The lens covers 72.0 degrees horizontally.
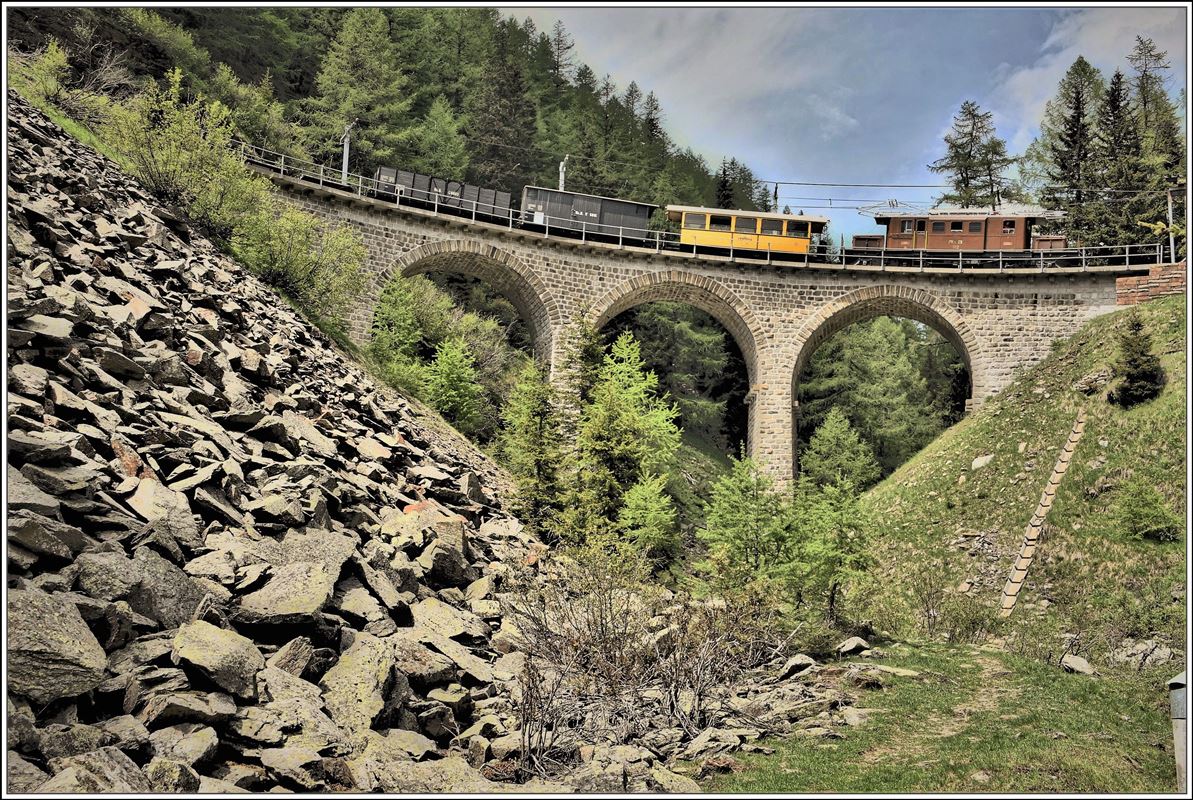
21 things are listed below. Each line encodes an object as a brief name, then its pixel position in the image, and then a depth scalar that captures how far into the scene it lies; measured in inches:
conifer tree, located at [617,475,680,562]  927.7
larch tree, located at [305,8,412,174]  1755.7
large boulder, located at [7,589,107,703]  223.5
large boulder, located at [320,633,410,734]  295.3
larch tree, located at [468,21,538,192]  2091.5
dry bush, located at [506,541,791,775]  381.4
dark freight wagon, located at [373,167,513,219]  1412.4
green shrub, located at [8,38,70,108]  990.4
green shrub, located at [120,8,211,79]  1576.0
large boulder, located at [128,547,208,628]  281.7
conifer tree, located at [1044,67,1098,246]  1700.3
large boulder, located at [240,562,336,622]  312.0
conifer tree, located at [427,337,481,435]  1229.7
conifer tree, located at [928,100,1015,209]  2185.0
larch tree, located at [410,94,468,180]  1876.7
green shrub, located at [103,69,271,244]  924.0
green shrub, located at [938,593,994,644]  812.0
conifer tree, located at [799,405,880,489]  1496.1
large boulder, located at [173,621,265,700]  264.4
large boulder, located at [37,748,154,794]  201.5
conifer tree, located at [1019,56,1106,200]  2026.3
